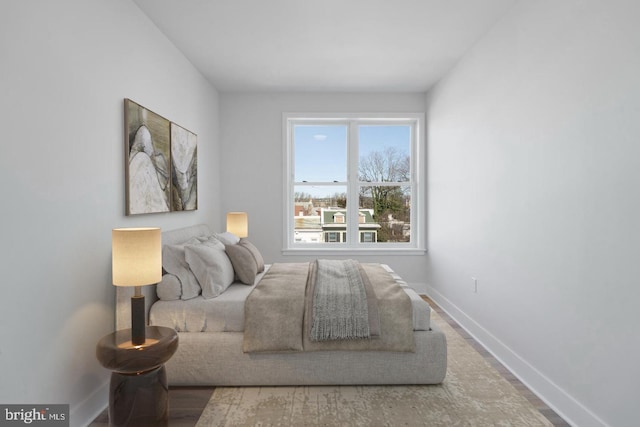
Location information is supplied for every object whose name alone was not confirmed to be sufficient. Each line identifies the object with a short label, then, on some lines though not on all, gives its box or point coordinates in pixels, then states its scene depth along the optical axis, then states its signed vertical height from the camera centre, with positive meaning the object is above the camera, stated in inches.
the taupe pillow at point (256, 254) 132.4 -15.2
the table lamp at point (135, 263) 75.1 -10.3
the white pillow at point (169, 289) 101.8 -21.1
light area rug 83.2 -47.1
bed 97.2 -39.6
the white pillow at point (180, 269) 102.9 -15.8
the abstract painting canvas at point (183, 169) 130.8 +17.1
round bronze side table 71.2 -33.6
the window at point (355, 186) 201.2 +15.2
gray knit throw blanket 94.6 -26.0
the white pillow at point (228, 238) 134.5 -9.5
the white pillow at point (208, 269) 103.4 -16.1
